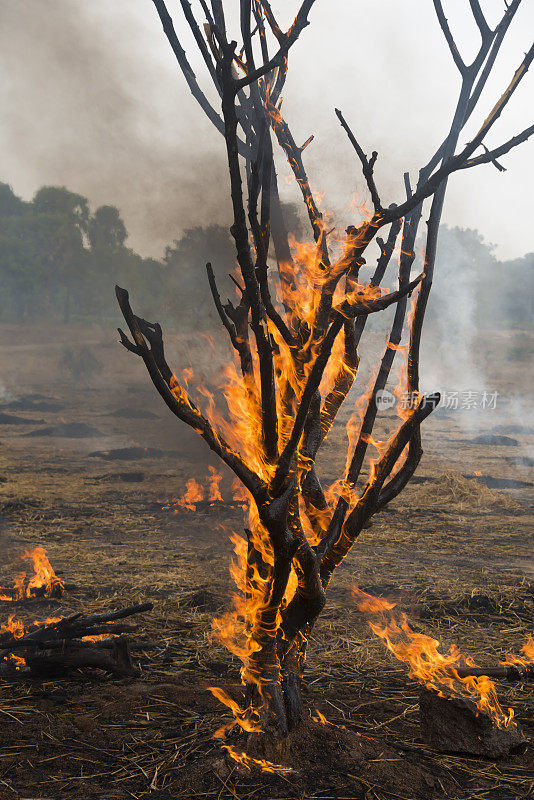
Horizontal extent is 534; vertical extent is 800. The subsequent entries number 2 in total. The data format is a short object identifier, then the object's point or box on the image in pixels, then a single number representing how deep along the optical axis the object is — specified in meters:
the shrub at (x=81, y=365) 26.84
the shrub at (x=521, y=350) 31.66
